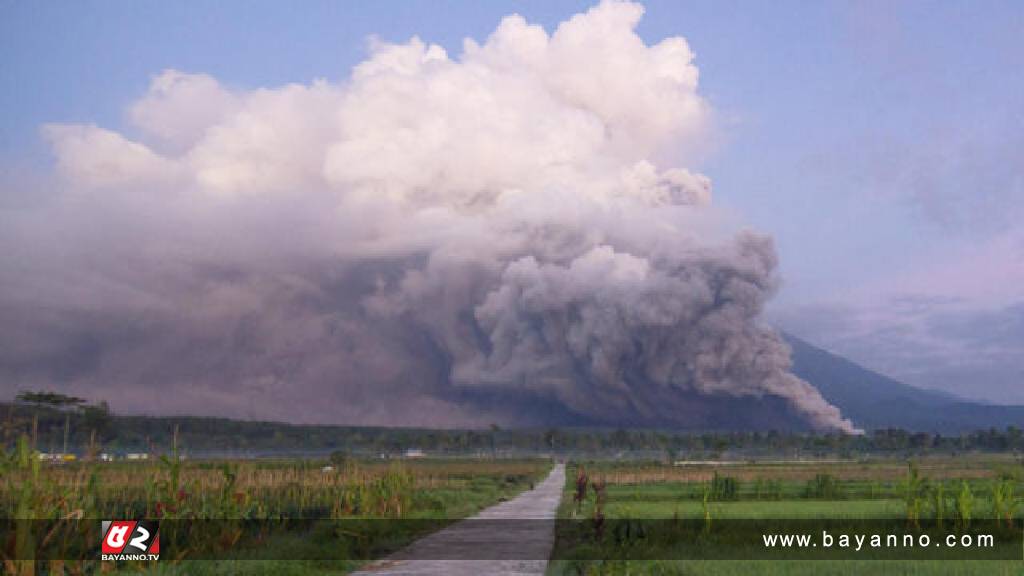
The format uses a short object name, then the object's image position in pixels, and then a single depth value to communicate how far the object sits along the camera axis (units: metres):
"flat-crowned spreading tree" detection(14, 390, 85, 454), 91.78
